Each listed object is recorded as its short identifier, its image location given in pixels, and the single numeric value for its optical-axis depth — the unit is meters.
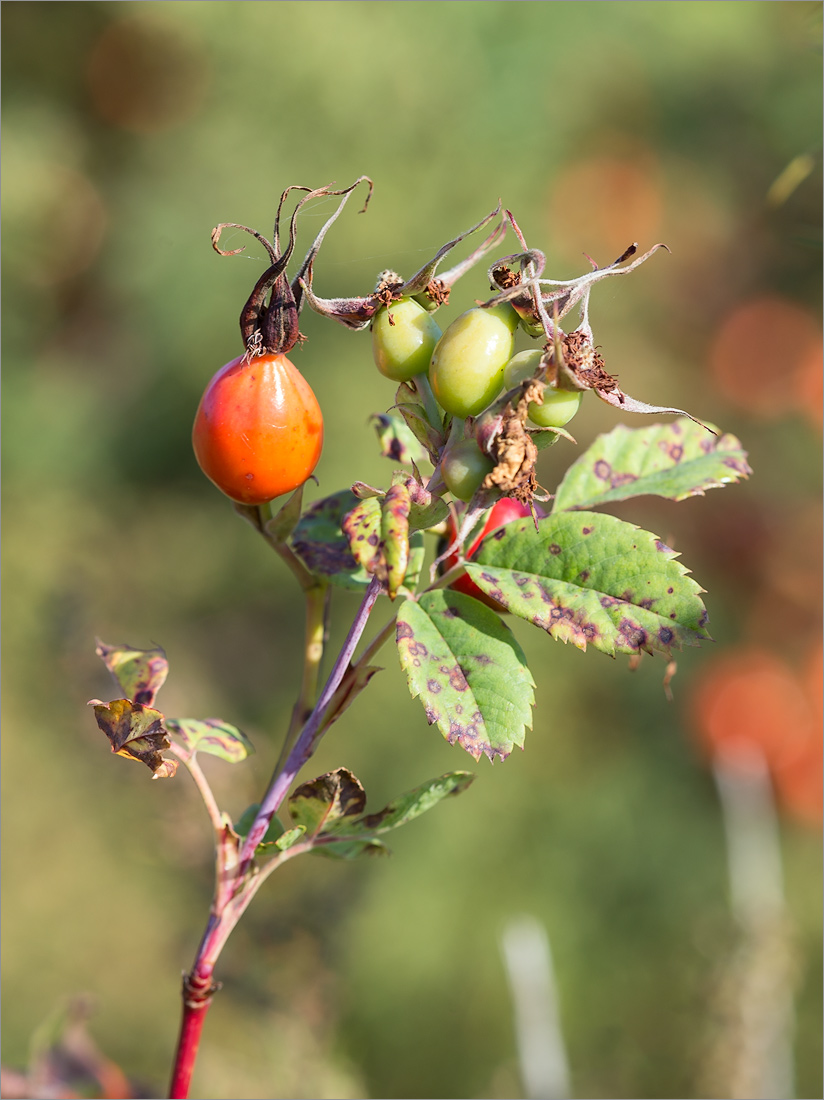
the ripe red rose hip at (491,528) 0.45
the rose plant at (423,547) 0.43
